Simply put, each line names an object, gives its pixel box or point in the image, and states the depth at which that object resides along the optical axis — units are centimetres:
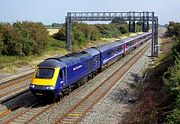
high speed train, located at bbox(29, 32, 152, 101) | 2092
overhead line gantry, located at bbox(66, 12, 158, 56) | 5550
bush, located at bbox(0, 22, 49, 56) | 4315
